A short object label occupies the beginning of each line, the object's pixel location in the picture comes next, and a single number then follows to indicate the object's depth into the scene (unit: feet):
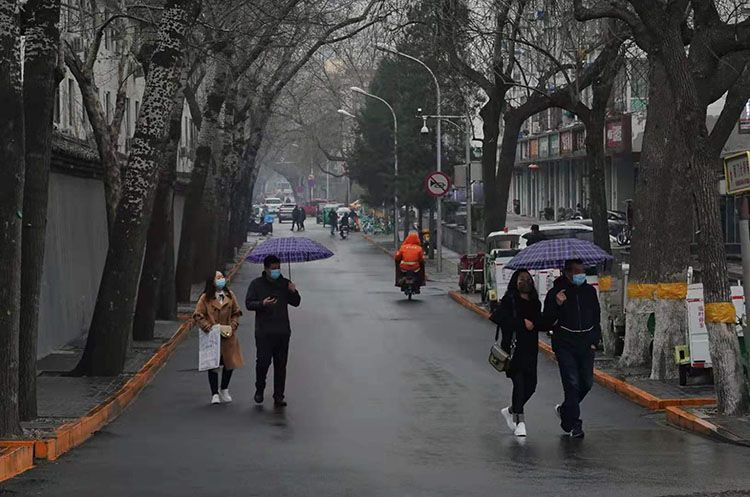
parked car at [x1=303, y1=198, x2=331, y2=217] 422.57
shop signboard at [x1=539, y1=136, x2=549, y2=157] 230.89
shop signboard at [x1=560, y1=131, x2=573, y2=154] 210.38
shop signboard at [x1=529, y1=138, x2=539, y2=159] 240.88
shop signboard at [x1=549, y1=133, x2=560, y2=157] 220.27
